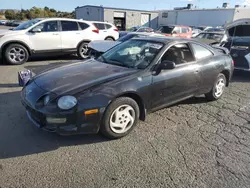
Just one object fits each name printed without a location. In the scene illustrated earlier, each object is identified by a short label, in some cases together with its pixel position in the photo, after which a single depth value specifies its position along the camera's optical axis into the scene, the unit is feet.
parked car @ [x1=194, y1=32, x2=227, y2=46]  32.02
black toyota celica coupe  8.73
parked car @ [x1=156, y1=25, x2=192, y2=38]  50.68
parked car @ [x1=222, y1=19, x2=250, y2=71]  22.75
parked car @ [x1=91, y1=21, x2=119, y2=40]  33.81
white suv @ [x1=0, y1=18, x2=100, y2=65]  23.84
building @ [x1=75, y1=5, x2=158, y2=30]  118.32
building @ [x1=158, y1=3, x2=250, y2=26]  116.47
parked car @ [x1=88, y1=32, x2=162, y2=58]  23.87
